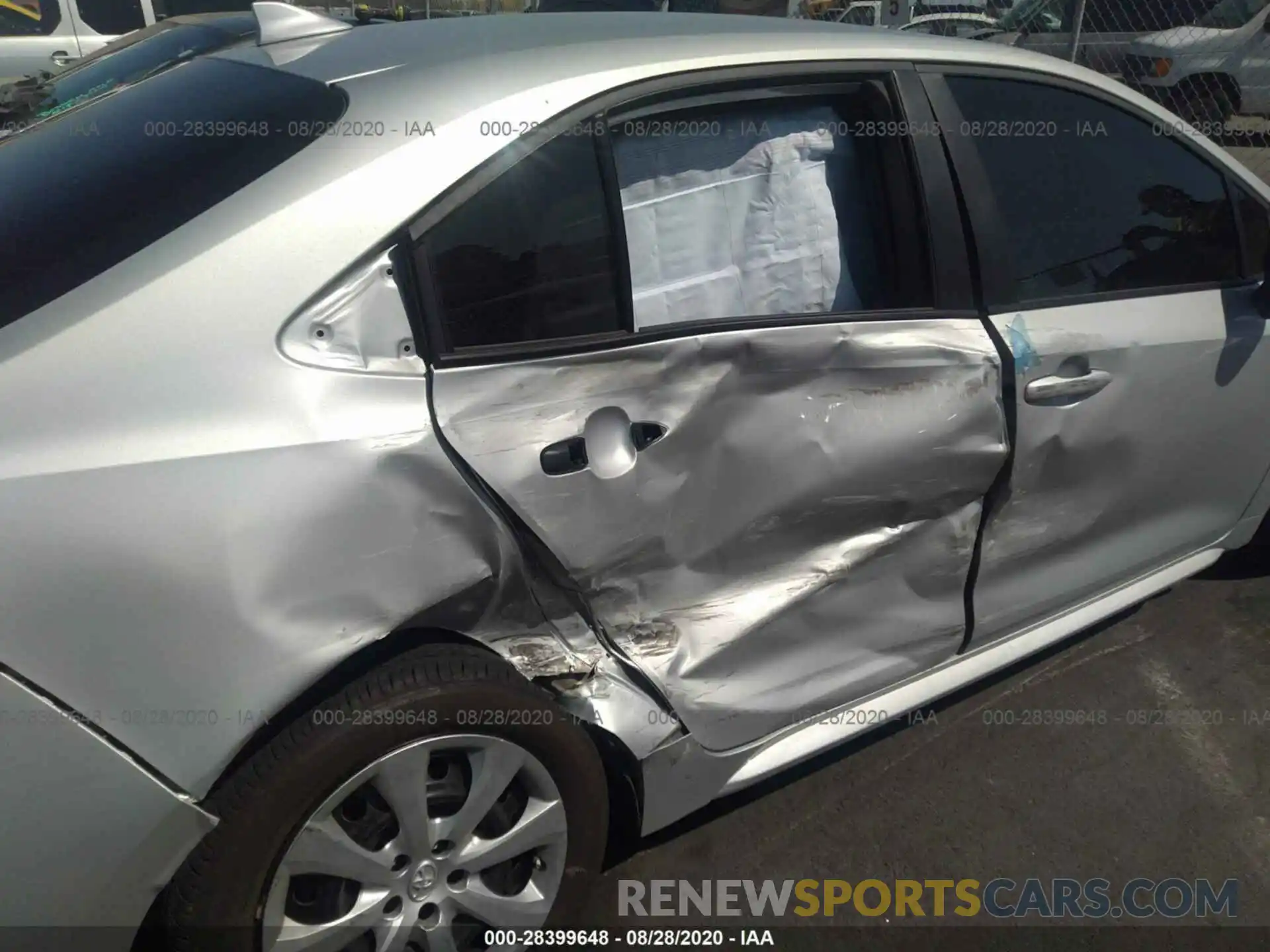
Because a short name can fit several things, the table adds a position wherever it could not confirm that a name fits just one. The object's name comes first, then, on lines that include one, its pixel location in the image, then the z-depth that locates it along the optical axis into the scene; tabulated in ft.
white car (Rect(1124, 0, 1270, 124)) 30.42
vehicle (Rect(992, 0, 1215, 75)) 30.55
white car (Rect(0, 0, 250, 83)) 27.37
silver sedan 4.60
